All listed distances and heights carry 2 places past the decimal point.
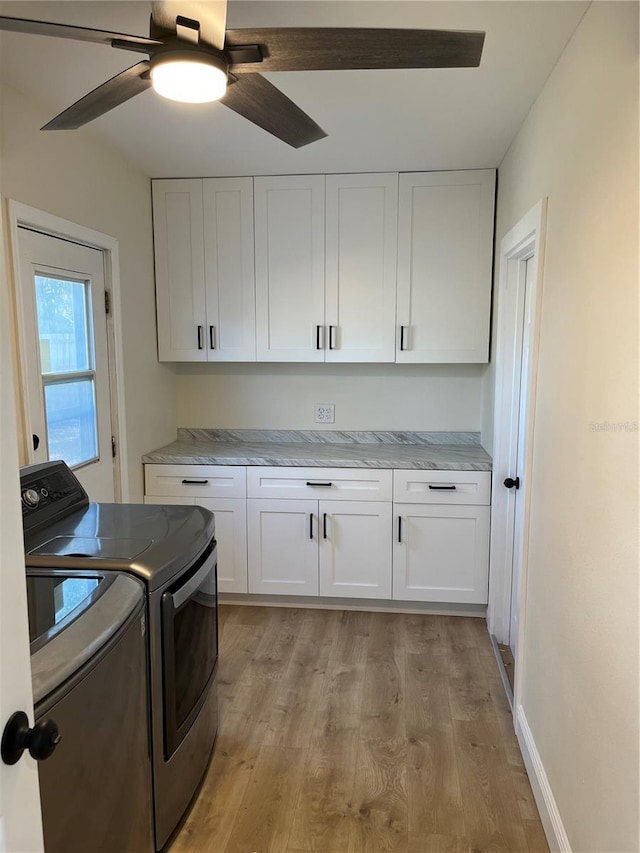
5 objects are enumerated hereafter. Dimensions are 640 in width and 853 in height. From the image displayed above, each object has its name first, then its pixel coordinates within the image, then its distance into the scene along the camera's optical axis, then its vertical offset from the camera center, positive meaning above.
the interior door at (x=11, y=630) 0.82 -0.39
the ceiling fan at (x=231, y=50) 1.31 +0.68
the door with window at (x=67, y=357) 2.42 -0.03
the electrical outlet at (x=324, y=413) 3.93 -0.40
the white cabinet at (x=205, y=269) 3.54 +0.48
